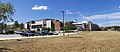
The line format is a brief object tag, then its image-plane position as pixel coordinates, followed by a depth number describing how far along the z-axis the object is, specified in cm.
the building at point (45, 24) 5845
